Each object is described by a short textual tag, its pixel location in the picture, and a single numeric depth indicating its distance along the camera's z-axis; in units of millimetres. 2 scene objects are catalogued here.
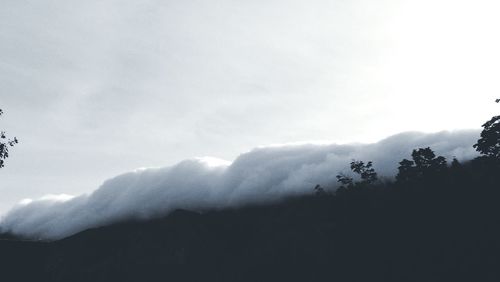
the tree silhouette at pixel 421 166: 81138
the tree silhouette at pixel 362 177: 83088
